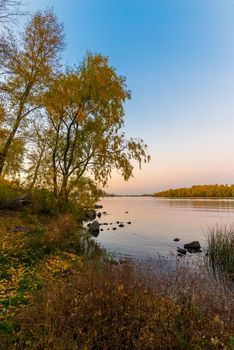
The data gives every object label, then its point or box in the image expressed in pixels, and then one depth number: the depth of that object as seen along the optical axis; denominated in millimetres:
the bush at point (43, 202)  22031
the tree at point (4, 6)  8508
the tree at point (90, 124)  21438
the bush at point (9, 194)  24531
